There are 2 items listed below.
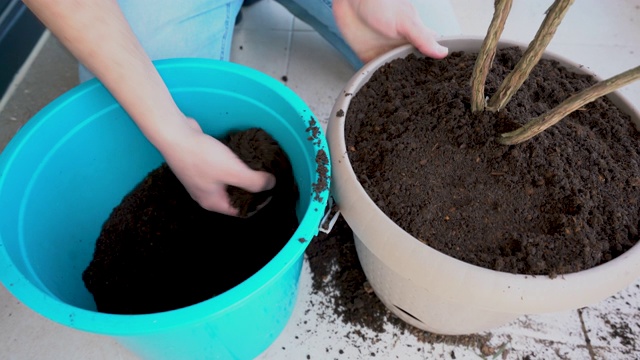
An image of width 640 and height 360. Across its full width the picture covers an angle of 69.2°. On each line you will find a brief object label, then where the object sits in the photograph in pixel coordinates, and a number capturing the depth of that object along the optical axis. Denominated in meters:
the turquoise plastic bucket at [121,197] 0.57
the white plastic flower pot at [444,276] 0.58
